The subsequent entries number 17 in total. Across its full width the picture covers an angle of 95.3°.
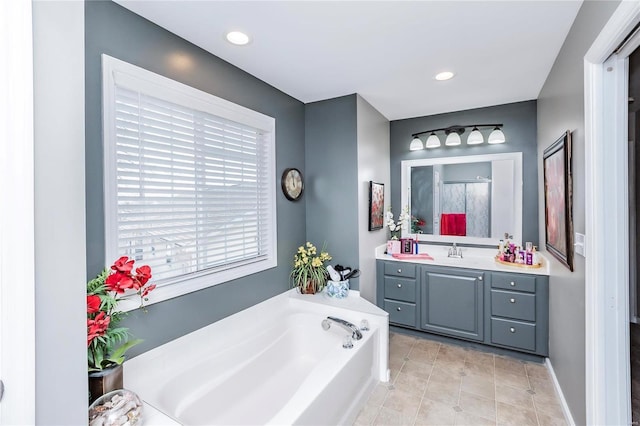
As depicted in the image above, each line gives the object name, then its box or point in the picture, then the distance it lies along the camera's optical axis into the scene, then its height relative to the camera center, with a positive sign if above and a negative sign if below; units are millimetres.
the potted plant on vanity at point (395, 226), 3508 -187
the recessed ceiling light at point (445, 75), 2506 +1187
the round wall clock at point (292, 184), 2871 +294
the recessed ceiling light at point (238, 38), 1910 +1177
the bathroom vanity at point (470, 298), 2686 -885
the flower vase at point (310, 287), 2955 -760
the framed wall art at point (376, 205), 3173 +71
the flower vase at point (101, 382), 1204 -702
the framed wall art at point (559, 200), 1837 +76
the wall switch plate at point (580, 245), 1586 -196
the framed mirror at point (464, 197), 3252 +163
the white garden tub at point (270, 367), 1676 -1049
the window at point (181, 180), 1629 +228
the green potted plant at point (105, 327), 1175 -449
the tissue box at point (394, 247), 3498 -425
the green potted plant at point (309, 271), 2961 -608
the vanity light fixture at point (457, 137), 3232 +868
